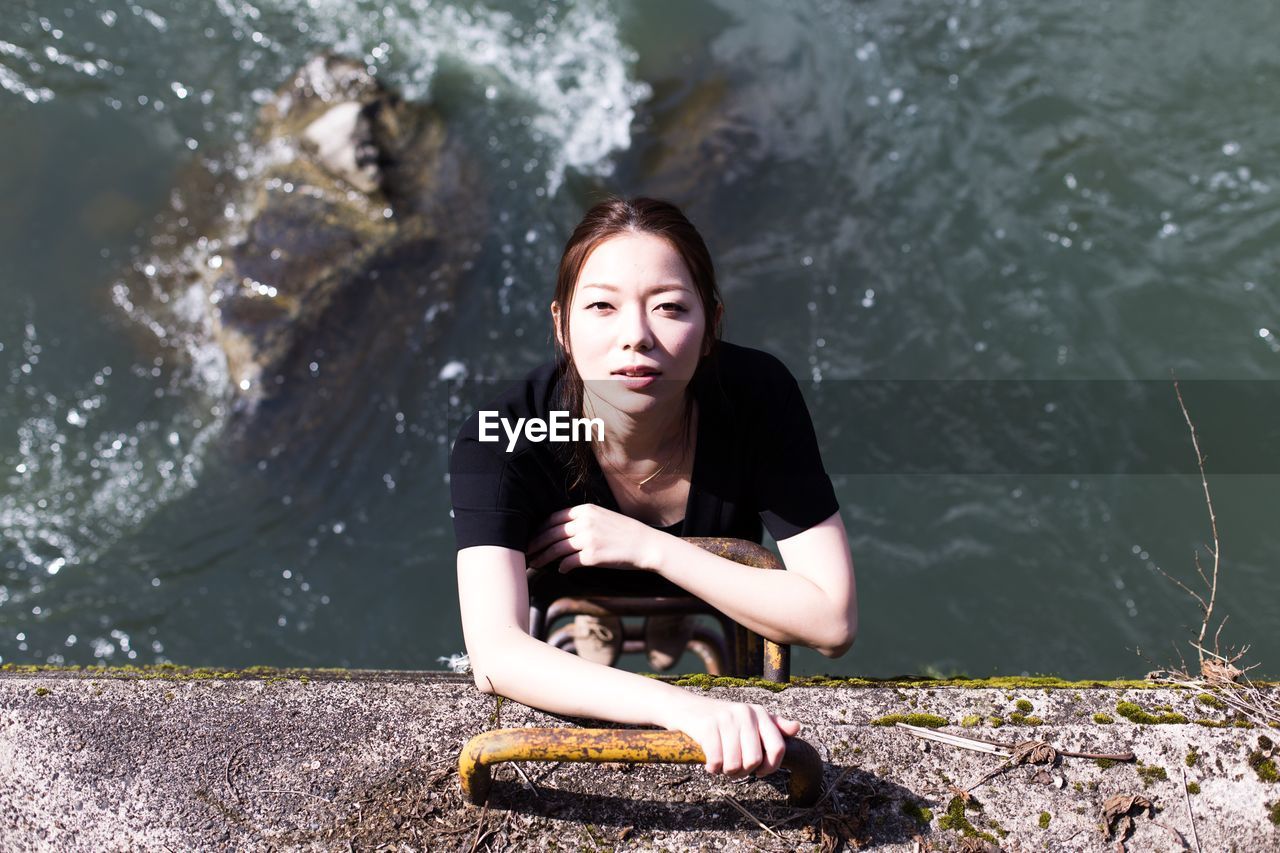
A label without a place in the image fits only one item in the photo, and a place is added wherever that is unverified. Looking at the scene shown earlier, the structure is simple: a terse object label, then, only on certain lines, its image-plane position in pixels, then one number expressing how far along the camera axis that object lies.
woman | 2.32
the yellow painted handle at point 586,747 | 1.82
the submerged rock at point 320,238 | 5.59
